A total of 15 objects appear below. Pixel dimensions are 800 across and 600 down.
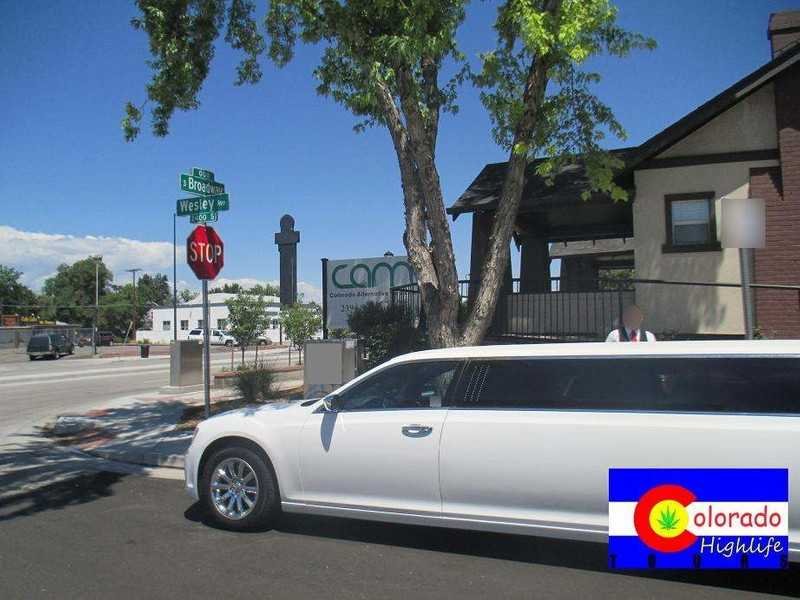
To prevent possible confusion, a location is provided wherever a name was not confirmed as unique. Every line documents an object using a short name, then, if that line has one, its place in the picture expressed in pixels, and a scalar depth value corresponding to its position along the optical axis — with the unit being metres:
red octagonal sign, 9.90
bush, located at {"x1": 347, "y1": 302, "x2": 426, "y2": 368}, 13.04
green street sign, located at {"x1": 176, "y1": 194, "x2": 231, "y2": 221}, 10.23
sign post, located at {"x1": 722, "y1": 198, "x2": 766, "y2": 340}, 6.39
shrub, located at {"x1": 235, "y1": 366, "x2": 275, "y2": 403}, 13.01
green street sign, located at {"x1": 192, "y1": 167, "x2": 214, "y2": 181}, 10.23
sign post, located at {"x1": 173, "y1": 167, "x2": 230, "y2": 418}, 9.93
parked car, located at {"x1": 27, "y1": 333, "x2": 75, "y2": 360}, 40.81
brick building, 11.70
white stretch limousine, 4.30
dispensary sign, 17.09
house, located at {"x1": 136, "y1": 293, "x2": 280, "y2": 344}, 80.12
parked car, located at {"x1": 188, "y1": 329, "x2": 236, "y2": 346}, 64.94
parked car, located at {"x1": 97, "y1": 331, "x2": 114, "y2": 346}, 67.00
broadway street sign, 9.99
